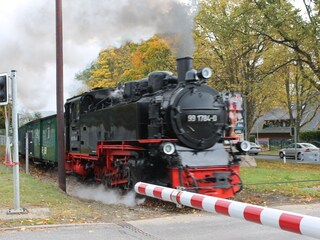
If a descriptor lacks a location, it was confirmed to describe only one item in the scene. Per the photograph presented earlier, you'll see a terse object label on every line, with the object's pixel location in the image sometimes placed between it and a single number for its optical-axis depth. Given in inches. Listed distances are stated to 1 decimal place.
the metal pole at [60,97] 510.0
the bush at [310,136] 2007.4
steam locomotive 374.3
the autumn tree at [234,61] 1073.5
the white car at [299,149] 1347.2
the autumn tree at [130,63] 1117.1
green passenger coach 741.3
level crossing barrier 135.9
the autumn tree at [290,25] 807.7
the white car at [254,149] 1690.2
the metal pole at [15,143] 325.4
